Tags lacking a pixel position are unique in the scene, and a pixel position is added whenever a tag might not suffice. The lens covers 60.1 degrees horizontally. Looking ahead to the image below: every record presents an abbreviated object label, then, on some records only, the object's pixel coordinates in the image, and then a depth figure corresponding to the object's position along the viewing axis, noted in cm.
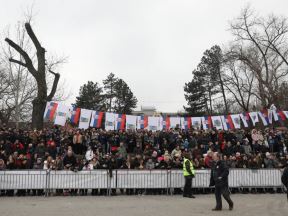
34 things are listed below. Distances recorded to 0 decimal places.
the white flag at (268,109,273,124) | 1668
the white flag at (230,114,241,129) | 1654
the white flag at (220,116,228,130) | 1657
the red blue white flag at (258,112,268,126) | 1664
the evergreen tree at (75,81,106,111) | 4327
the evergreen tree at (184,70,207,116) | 4000
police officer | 979
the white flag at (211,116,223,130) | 1651
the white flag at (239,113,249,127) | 1676
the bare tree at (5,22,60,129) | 1582
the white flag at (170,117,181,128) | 1620
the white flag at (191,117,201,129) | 1659
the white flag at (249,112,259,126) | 1642
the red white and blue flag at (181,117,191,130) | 1649
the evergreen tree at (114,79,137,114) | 4574
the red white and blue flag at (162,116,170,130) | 1606
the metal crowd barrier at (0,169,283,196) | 1013
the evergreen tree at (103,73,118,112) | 4782
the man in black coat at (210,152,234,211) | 754
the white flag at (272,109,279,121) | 1671
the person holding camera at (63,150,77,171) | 1087
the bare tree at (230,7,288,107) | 2644
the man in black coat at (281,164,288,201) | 667
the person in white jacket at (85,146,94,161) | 1263
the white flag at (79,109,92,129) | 1495
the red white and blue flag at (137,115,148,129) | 1574
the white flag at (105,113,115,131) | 1536
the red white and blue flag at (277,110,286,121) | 1675
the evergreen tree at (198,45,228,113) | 3745
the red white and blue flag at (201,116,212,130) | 1655
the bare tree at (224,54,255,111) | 3071
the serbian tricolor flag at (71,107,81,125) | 1484
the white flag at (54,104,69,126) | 1425
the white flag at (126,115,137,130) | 1547
